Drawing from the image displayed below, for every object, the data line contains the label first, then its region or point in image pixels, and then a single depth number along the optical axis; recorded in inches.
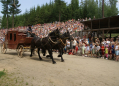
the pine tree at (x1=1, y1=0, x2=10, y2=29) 1644.1
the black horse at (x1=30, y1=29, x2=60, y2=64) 332.2
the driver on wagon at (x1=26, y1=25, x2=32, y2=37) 405.9
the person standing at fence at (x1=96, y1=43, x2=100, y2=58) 425.4
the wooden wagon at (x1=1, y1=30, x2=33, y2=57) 397.4
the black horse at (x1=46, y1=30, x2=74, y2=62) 332.8
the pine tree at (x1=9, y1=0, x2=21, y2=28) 1563.7
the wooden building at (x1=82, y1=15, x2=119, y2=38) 581.6
